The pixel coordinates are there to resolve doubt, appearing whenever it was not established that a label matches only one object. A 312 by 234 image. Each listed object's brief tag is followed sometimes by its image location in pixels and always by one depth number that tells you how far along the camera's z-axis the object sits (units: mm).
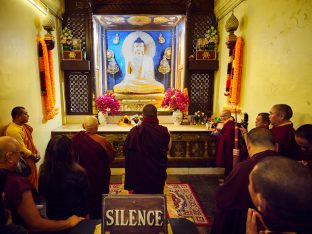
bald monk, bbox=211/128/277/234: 1812
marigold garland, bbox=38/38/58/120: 4457
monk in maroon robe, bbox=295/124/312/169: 2193
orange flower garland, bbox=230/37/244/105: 4438
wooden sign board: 1367
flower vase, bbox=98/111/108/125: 5625
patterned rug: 3551
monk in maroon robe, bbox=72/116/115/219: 2887
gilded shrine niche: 6492
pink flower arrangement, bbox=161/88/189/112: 5656
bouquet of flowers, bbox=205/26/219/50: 5594
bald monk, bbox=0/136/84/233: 1421
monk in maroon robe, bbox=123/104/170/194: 3158
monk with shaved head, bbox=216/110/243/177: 4168
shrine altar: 5113
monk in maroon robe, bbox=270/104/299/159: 2783
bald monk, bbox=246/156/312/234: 930
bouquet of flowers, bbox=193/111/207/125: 5875
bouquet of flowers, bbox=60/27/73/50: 5410
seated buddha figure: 6766
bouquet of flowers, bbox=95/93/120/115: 5680
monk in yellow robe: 3225
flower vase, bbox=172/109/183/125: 5711
